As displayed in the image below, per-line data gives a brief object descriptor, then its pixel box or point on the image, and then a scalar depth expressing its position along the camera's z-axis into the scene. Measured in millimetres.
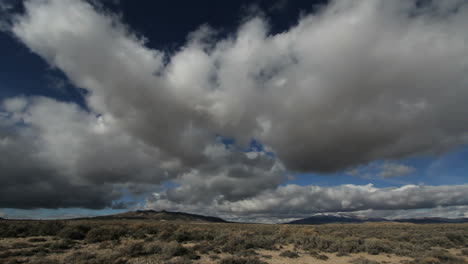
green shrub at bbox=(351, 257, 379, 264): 19312
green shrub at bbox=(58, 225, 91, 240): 29109
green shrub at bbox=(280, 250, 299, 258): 22362
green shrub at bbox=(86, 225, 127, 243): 28534
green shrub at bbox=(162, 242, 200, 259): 20297
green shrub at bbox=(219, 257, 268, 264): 18198
